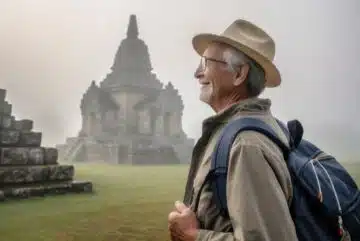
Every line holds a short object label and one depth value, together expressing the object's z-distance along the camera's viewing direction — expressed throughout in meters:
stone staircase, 5.61
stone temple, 20.38
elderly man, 1.04
